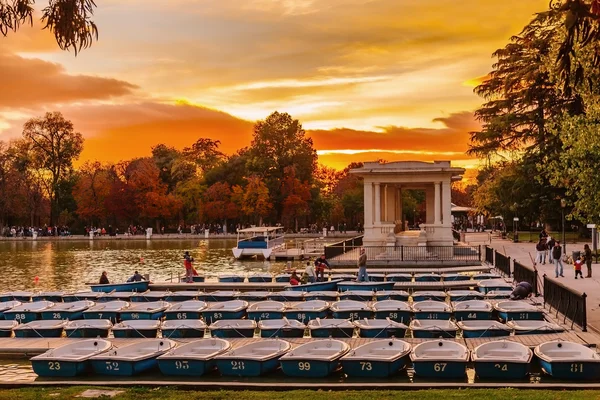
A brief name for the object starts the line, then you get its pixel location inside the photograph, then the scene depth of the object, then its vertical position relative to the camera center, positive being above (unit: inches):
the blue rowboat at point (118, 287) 1266.0 -119.1
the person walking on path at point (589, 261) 1201.4 -72.6
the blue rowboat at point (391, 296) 986.7 -108.6
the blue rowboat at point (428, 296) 1007.0 -112.1
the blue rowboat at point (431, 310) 832.9 -110.6
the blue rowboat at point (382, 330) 738.8 -118.3
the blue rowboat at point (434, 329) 720.3 -115.7
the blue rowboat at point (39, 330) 794.2 -124.6
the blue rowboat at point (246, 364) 603.5 -126.1
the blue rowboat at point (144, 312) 894.9 -117.7
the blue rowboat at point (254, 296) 1035.3 -113.4
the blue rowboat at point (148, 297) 1075.3 -116.8
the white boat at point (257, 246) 2205.1 -76.3
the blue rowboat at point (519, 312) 823.7 -112.4
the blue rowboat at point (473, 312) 845.8 -114.3
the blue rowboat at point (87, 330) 788.0 -123.5
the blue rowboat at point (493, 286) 1058.1 -103.8
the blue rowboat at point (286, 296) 1029.2 -112.3
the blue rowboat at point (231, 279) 1370.6 -113.7
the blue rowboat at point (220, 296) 1037.2 -113.3
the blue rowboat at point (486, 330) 722.8 -116.9
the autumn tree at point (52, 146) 4247.0 +493.9
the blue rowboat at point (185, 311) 892.6 -116.4
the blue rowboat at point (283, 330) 751.1 -119.2
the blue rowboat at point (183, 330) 767.7 -121.5
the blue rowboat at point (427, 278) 1264.8 -106.0
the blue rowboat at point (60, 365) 613.9 -128.1
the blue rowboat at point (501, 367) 577.3 -124.9
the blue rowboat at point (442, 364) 581.0 -122.7
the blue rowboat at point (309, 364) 595.8 -125.7
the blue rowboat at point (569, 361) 562.6 -119.1
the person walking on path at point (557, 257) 1225.3 -66.5
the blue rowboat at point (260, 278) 1334.9 -110.4
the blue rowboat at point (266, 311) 874.8 -114.5
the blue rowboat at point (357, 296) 1010.1 -110.4
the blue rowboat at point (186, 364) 608.7 -126.7
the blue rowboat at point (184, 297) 1047.5 -114.5
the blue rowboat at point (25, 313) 911.7 -119.8
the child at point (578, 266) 1178.0 -80.8
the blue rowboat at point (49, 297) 1089.6 -117.8
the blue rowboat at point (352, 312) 860.6 -114.6
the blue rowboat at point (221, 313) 892.6 -119.1
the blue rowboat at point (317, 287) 1139.9 -109.8
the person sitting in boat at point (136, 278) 1321.4 -106.6
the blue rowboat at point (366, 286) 1144.8 -108.8
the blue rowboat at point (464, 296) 979.9 -108.8
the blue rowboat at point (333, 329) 751.1 -119.6
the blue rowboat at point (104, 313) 901.8 -118.3
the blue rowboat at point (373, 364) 592.7 -124.9
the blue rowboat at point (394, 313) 850.8 -115.0
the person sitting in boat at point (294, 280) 1200.8 -103.3
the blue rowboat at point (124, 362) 610.2 -125.9
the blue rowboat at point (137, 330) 768.3 -120.9
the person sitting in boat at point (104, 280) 1316.4 -109.5
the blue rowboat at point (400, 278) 1290.6 -107.3
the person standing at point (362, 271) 1202.1 -88.4
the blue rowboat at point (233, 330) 754.2 -119.5
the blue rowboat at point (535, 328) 735.1 -117.2
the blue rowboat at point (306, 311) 862.5 -114.6
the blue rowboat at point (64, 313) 912.3 -119.8
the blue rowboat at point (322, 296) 1003.3 -110.3
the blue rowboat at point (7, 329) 822.5 -126.8
